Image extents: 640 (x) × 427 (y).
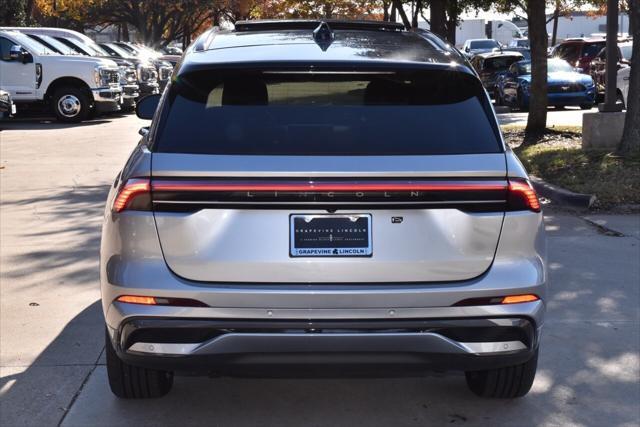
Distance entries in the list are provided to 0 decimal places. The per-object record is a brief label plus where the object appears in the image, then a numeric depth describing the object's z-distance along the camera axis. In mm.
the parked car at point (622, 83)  18406
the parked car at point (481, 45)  51312
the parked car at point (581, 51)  28025
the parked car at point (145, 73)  26453
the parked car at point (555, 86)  23078
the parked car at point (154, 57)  29797
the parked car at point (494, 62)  27988
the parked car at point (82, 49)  22578
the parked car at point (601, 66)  24016
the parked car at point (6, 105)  18188
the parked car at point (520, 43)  57219
